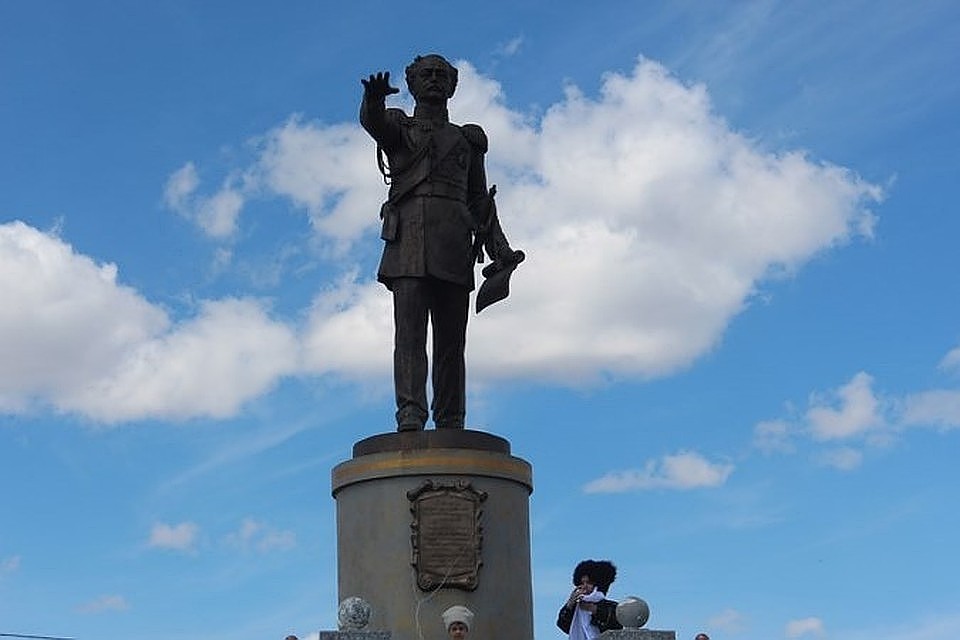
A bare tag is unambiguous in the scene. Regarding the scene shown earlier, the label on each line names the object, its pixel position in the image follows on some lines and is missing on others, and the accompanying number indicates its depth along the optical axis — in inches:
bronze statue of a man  701.3
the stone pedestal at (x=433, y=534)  645.9
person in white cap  574.6
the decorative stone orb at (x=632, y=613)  580.4
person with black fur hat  616.7
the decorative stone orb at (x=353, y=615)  580.4
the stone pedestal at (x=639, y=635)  577.3
